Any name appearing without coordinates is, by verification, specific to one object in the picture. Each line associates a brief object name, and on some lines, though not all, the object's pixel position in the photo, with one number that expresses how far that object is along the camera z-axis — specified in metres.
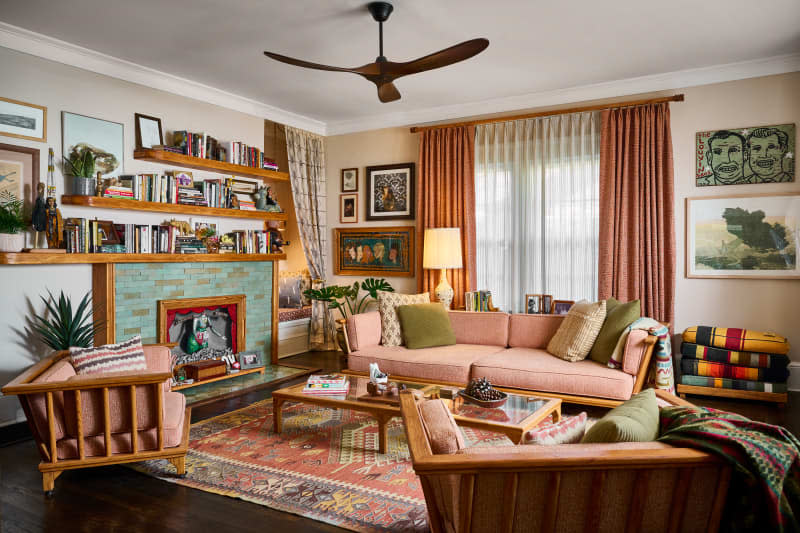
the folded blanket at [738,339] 4.29
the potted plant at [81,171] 4.13
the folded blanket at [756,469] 1.30
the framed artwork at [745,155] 4.54
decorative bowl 3.27
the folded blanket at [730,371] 4.27
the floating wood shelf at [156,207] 4.12
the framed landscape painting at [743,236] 4.54
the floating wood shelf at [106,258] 3.71
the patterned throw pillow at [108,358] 3.12
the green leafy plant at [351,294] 6.17
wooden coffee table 2.97
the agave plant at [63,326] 3.86
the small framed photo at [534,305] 5.29
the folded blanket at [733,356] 4.27
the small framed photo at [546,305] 5.22
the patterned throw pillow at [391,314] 5.02
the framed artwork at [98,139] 4.18
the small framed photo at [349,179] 6.73
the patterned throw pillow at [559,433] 1.64
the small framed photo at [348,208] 6.74
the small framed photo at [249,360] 5.38
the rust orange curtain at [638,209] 4.89
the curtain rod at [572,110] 4.86
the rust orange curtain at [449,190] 5.84
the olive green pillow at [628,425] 1.54
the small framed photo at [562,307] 5.12
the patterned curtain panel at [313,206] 6.45
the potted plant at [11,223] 3.62
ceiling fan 3.09
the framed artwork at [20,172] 3.78
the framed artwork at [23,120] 3.80
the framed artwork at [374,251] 6.38
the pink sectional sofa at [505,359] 3.93
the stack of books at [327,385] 3.65
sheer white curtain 5.29
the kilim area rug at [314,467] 2.63
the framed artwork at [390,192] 6.34
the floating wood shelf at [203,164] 4.64
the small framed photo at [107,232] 4.30
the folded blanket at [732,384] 4.26
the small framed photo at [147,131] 4.66
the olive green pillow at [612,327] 4.13
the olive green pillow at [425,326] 4.91
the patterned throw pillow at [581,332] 4.27
